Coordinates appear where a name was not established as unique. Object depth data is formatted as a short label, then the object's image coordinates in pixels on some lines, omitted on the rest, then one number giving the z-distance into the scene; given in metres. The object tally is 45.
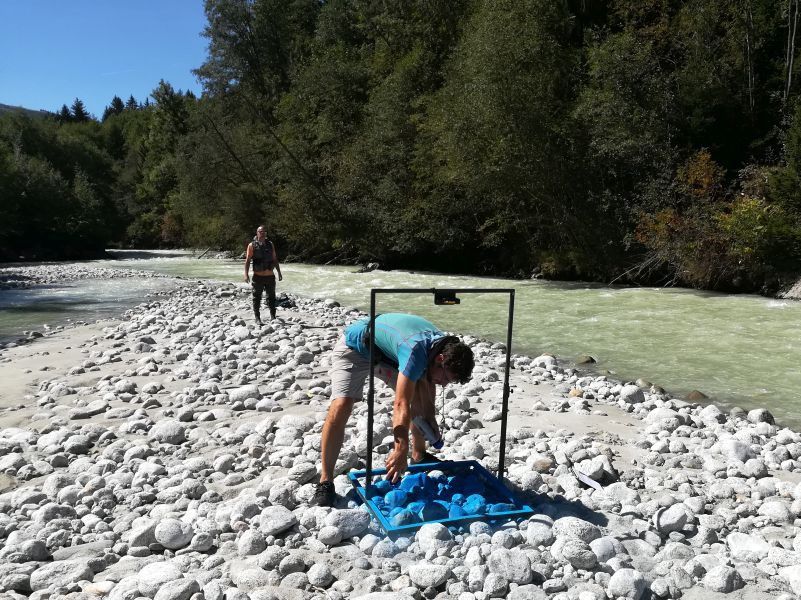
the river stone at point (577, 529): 3.64
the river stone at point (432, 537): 3.53
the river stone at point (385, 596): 3.06
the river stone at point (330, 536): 3.69
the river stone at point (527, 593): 3.07
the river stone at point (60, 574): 3.26
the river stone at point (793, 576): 3.17
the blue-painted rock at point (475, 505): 3.89
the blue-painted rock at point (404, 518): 3.74
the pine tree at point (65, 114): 126.81
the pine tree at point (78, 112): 130.29
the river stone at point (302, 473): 4.52
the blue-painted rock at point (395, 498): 4.00
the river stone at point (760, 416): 6.40
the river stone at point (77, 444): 5.43
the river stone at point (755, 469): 4.76
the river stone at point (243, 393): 7.03
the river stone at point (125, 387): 7.40
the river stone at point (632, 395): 7.11
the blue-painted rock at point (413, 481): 4.13
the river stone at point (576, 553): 3.39
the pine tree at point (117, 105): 141.61
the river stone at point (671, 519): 3.83
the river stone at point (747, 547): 3.53
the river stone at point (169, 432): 5.69
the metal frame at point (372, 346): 3.88
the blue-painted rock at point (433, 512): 3.82
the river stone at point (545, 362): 9.10
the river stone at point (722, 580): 3.19
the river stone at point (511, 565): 3.23
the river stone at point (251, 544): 3.60
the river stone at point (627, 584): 3.08
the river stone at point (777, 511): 4.02
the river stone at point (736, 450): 5.09
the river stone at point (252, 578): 3.25
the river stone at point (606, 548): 3.48
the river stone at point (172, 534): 3.68
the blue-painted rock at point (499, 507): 3.90
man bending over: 3.67
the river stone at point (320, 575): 3.30
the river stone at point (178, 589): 3.02
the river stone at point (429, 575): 3.22
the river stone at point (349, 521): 3.76
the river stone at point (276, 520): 3.78
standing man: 12.16
